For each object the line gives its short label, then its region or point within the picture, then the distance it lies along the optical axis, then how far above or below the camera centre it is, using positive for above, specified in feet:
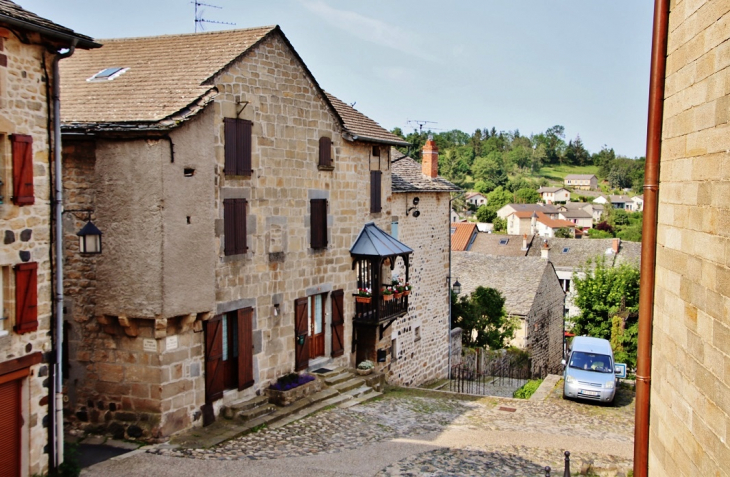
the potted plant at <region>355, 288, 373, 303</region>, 63.31 -8.50
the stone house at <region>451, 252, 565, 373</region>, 106.93 -14.45
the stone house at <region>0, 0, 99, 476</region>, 32.37 -1.83
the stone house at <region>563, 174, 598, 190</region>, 538.06 +16.94
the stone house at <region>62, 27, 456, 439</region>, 42.19 -1.90
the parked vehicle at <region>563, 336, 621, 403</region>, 60.29 -14.98
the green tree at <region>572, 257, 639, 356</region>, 103.30 -14.08
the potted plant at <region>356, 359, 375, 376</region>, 61.87 -14.75
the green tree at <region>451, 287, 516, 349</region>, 96.22 -15.72
